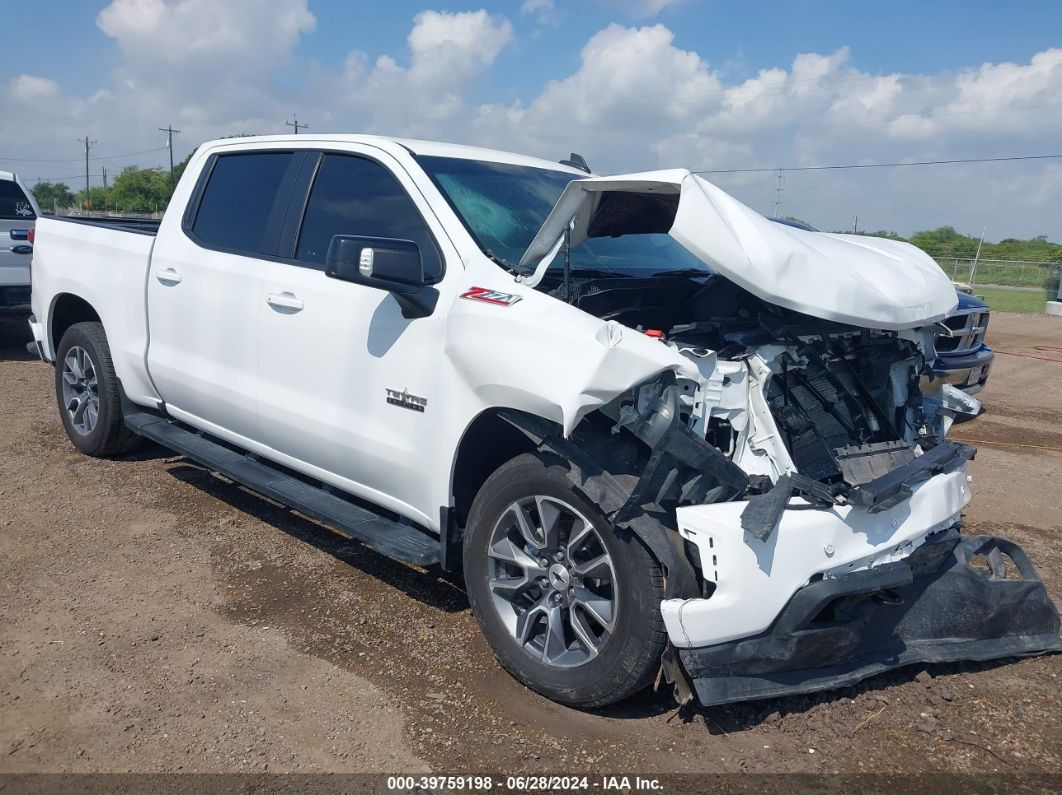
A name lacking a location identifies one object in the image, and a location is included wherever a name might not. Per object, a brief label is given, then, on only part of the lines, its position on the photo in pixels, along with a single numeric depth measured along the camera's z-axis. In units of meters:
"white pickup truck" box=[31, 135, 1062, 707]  2.93
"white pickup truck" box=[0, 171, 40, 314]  10.06
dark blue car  6.97
